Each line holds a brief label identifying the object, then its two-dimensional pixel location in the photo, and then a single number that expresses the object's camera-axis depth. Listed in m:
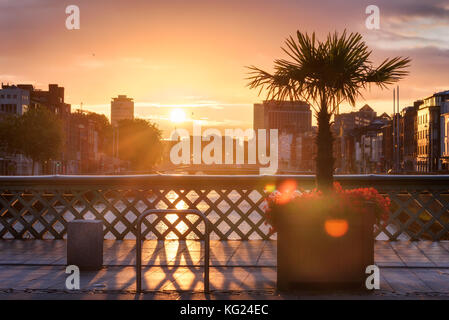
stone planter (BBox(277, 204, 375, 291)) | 8.13
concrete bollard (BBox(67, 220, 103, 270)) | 10.10
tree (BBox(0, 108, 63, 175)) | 84.88
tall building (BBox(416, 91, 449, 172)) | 113.31
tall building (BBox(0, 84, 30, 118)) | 116.38
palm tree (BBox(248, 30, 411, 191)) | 8.80
